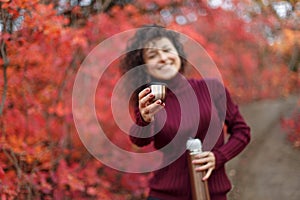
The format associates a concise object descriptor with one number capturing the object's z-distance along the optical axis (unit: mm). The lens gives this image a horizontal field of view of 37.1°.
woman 2365
